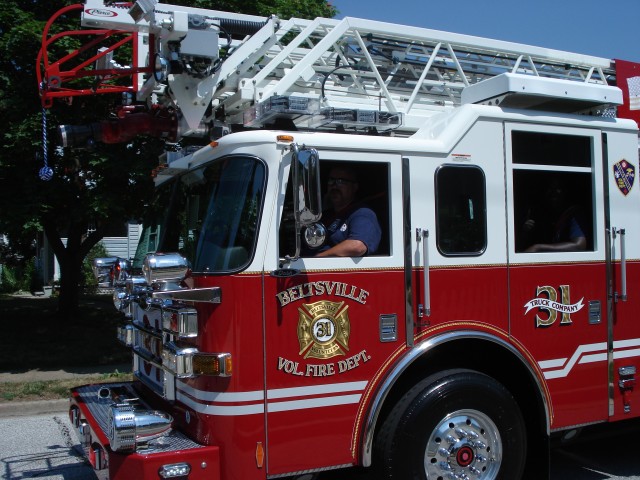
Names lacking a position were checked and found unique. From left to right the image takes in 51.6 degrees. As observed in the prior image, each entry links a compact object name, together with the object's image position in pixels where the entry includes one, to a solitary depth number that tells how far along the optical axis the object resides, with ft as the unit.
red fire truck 12.01
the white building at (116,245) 74.69
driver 13.07
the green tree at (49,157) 29.45
